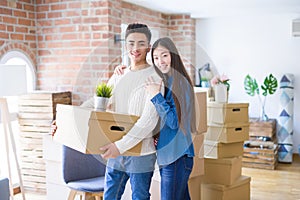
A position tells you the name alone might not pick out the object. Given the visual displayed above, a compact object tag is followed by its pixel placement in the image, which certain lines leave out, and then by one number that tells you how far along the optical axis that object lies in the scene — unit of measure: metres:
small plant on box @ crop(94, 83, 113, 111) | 1.61
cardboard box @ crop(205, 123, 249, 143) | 2.96
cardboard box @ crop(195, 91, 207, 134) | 1.92
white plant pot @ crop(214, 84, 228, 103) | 2.90
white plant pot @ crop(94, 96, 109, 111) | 1.61
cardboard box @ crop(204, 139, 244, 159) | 2.94
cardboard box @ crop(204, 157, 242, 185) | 2.93
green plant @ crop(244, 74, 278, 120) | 4.78
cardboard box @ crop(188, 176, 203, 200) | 2.70
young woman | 1.55
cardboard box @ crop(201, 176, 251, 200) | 2.92
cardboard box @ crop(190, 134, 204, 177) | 2.02
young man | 1.53
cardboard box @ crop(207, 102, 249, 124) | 2.73
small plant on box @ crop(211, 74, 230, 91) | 2.44
